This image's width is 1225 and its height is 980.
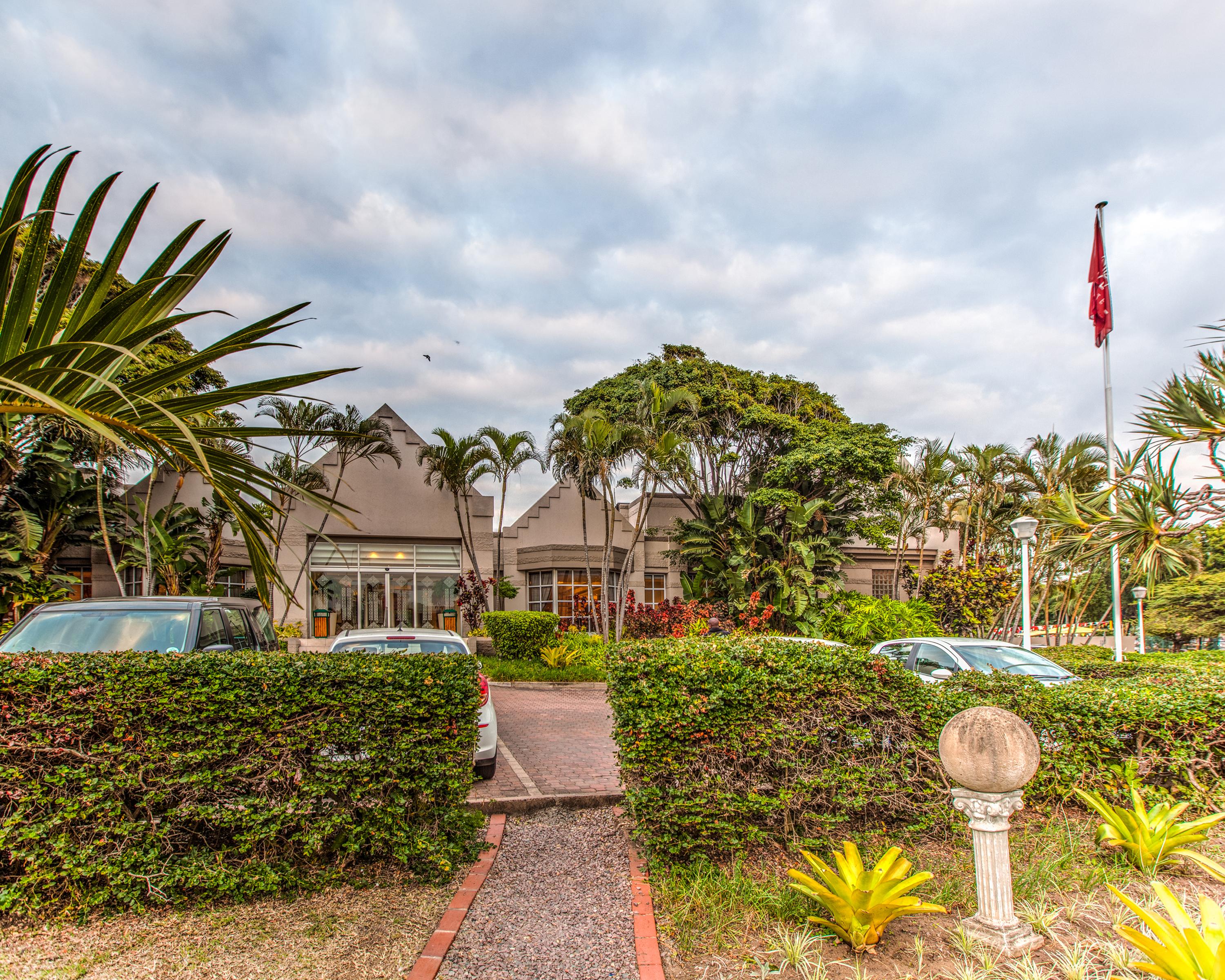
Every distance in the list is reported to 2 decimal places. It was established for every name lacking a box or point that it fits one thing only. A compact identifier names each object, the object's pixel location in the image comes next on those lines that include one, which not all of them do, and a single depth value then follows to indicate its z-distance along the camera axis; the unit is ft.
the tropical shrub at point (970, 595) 67.56
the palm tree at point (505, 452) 67.62
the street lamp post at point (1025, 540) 36.32
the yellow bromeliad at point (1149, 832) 15.69
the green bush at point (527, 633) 61.05
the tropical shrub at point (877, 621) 62.64
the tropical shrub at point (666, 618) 59.31
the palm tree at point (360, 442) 64.18
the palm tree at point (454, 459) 66.69
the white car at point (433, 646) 23.45
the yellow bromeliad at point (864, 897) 12.22
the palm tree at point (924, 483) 69.26
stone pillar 12.57
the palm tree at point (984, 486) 67.97
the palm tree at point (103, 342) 6.96
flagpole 45.42
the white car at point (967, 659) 29.94
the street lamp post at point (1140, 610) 58.08
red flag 48.01
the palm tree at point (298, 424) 57.41
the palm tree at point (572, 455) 59.88
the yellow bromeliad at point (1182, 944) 9.27
